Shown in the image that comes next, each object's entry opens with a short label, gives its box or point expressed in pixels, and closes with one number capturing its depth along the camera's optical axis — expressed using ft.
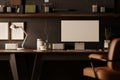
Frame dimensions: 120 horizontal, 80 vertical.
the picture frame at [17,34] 17.60
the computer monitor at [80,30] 17.43
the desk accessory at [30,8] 17.24
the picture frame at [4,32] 17.58
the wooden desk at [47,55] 14.55
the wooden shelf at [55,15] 16.72
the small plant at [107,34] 17.23
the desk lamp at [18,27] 17.03
